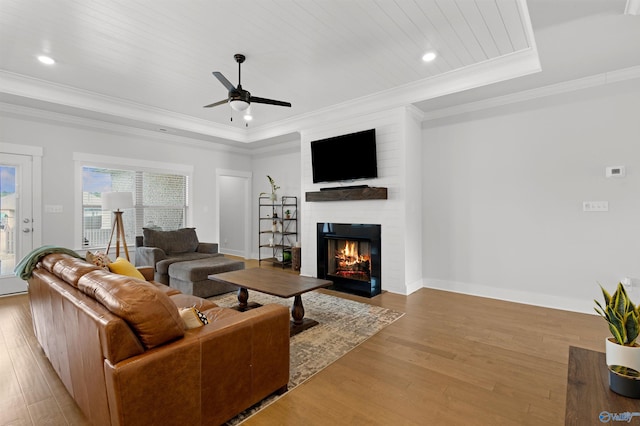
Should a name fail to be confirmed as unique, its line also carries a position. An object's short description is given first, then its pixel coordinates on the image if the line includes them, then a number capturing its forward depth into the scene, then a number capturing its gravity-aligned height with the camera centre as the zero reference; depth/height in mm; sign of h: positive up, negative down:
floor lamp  4699 +246
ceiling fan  3209 +1232
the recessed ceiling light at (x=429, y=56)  3422 +1750
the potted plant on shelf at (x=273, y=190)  6878 +586
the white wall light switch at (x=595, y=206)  3580 +61
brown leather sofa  1389 -705
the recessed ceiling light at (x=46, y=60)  3436 +1787
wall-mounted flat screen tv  4699 +917
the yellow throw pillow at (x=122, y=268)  2801 -457
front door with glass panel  4449 +54
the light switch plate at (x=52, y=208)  4738 +171
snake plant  1152 -406
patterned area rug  2426 -1175
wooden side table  1005 -659
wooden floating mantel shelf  4566 +322
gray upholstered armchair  4633 -521
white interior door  7683 +44
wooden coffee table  3105 -724
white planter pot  1115 -526
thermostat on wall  3473 +444
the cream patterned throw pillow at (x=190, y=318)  1763 -581
